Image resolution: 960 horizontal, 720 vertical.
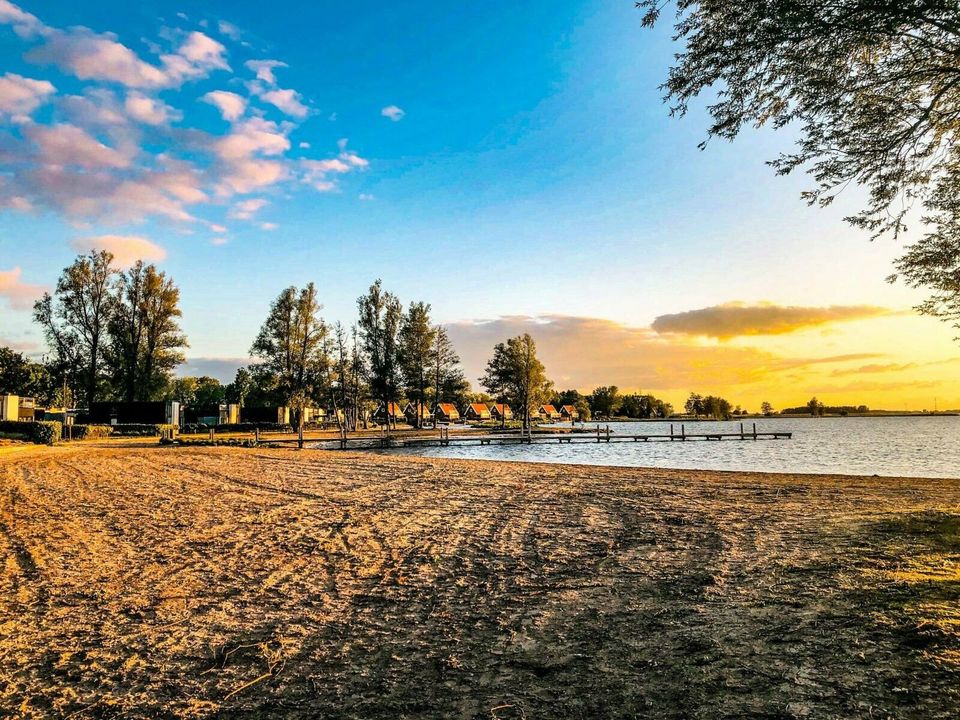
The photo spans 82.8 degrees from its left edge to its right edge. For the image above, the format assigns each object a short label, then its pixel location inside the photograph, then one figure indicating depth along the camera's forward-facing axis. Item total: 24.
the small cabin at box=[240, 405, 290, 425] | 71.25
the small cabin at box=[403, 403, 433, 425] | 101.59
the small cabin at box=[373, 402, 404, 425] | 88.62
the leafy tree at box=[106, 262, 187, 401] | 51.56
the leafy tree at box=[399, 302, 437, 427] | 66.88
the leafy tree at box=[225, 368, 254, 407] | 112.94
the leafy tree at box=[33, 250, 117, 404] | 48.97
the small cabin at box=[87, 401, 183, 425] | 46.03
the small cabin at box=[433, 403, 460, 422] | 116.12
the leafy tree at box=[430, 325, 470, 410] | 71.38
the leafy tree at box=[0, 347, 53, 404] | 76.12
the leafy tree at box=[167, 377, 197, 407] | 111.47
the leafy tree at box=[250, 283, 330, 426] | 59.03
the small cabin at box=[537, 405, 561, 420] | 142.15
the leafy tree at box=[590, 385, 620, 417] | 165.50
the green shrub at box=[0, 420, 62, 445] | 30.78
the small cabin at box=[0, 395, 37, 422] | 37.66
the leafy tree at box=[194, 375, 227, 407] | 123.38
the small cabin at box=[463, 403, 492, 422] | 128.75
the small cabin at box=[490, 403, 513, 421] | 134.25
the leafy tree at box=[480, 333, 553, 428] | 82.44
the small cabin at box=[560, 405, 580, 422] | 153.12
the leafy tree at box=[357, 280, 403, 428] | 64.81
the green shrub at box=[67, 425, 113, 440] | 36.25
